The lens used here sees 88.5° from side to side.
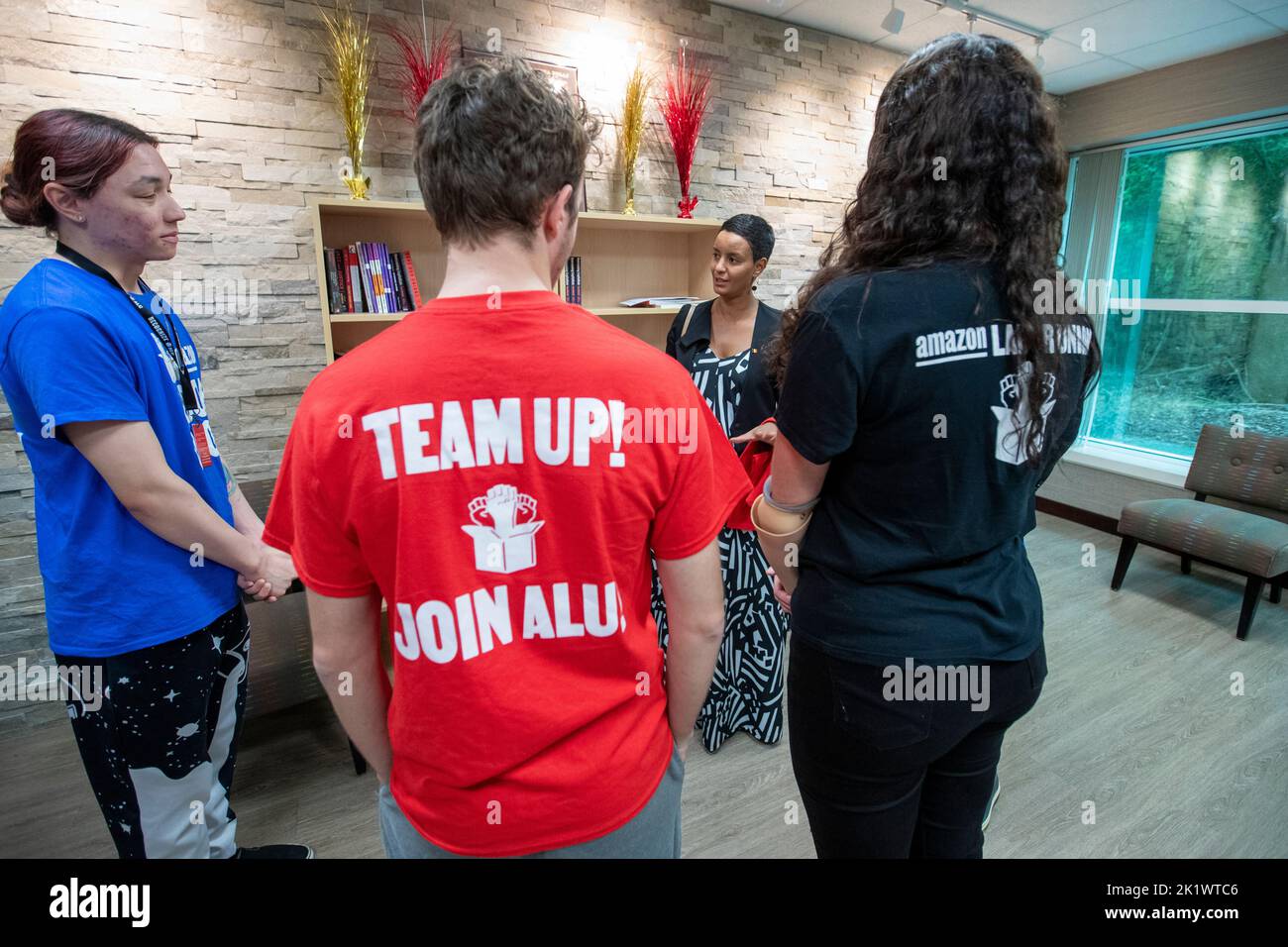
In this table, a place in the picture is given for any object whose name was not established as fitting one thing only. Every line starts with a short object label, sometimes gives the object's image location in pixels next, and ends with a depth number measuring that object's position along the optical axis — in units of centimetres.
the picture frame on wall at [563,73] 291
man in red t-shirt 68
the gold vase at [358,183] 249
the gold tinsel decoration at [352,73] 240
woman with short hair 216
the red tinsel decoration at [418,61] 257
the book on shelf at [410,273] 265
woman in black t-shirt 85
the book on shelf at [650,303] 316
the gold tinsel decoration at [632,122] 301
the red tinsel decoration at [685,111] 318
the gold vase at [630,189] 309
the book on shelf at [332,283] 251
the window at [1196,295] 404
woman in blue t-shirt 114
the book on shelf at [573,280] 302
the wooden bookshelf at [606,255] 266
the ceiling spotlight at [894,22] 323
